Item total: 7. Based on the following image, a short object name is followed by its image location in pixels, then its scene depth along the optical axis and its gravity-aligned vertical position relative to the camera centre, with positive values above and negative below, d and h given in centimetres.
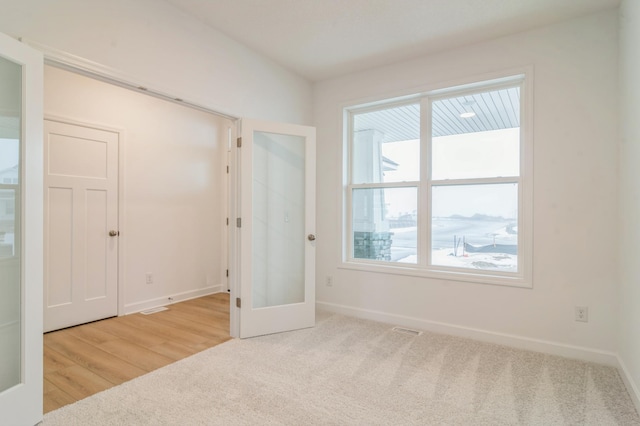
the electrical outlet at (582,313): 270 -81
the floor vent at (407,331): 329 -118
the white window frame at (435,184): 293 +25
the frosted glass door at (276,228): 314 -17
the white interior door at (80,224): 337 -15
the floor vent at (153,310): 391 -119
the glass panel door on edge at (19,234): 175 -13
